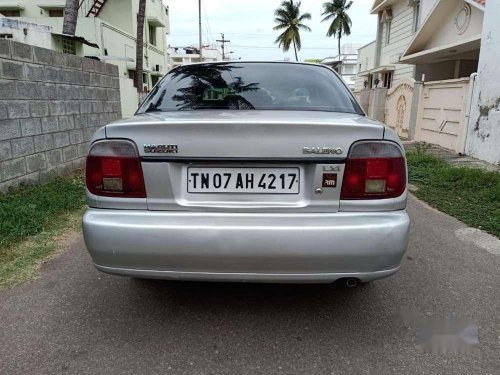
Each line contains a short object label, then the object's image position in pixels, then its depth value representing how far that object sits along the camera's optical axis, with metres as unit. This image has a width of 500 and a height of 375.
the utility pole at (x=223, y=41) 66.50
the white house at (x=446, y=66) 9.05
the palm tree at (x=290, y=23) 46.06
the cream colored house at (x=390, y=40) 18.16
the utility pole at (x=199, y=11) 36.22
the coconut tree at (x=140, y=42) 14.82
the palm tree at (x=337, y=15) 41.28
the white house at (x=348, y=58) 46.32
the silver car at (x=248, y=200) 2.06
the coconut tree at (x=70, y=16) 8.80
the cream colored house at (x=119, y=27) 17.91
